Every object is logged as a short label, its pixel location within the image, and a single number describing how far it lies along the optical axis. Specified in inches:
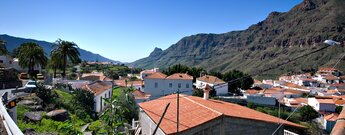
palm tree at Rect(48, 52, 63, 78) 1313.5
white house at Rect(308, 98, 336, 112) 1882.4
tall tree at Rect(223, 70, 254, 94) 2187.3
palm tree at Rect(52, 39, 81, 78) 1288.1
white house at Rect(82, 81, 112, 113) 995.9
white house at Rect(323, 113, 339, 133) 1439.5
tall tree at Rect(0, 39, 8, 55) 1385.6
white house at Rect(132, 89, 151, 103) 1253.7
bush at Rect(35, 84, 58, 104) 765.6
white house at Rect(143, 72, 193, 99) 1690.5
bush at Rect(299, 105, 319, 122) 1587.1
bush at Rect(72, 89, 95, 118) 838.0
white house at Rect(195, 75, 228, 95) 1907.7
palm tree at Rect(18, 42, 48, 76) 1264.8
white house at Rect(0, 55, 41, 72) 1522.6
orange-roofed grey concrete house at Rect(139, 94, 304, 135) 347.3
